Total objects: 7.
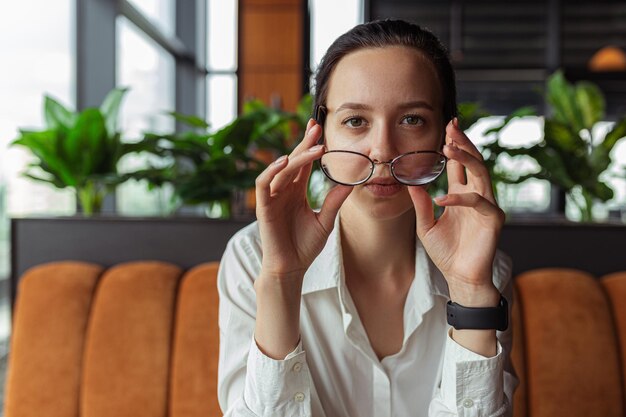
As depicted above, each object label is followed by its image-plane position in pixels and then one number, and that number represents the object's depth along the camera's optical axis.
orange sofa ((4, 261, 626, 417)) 1.25
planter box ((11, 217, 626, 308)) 1.49
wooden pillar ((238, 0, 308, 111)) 5.42
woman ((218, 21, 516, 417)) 0.87
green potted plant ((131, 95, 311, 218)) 1.52
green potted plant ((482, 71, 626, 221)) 1.60
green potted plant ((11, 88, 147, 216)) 1.54
